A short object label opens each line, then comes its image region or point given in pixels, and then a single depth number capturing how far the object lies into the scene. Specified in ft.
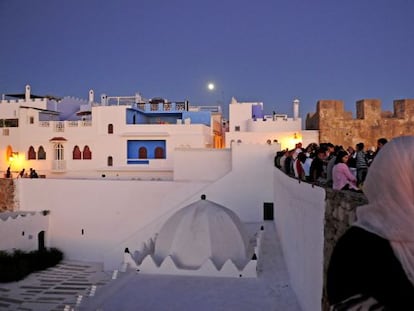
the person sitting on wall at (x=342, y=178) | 18.62
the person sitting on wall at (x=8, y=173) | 75.66
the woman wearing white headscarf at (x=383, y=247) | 5.27
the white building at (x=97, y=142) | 78.02
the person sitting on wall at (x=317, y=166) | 26.08
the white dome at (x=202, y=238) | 36.81
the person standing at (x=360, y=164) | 22.50
